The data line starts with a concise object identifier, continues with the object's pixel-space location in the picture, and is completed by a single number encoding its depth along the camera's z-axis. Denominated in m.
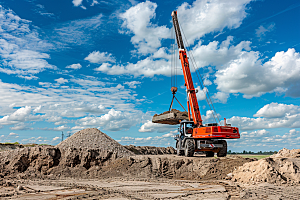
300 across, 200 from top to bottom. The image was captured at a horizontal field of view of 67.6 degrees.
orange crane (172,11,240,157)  16.56
